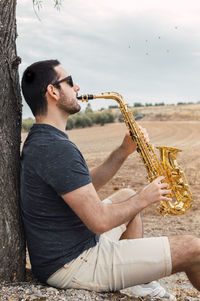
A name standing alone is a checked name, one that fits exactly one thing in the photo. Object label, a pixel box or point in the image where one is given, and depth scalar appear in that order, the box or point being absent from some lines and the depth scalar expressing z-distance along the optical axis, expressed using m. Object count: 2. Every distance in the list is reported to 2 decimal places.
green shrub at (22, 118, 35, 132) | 23.20
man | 2.80
